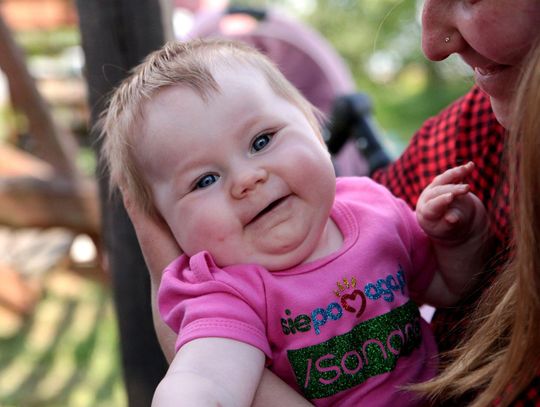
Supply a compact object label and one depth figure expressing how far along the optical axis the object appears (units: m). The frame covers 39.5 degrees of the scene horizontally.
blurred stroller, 3.40
